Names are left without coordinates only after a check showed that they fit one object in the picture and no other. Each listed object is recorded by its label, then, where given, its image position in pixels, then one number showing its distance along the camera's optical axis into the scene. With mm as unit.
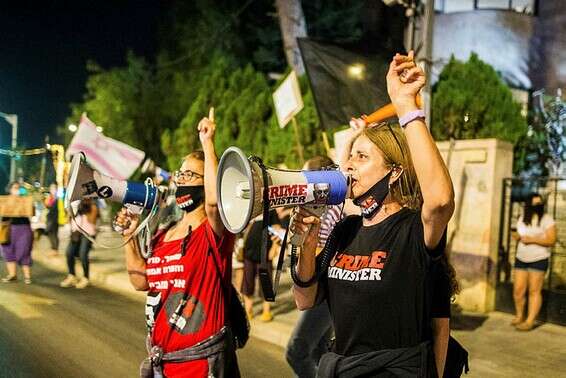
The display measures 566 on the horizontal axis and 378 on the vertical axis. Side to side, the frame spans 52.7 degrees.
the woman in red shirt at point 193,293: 2689
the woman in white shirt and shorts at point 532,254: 6582
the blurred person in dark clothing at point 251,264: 7234
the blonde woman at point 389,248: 1828
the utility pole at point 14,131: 30447
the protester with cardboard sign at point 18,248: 10031
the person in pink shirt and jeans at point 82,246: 9125
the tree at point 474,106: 9281
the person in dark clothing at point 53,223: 13195
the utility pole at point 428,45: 7117
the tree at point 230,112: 13391
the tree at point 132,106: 20312
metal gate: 7043
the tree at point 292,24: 13828
